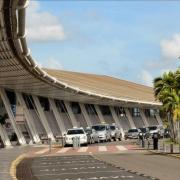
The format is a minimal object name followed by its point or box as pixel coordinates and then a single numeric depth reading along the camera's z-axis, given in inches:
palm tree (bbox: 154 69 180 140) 2664.9
